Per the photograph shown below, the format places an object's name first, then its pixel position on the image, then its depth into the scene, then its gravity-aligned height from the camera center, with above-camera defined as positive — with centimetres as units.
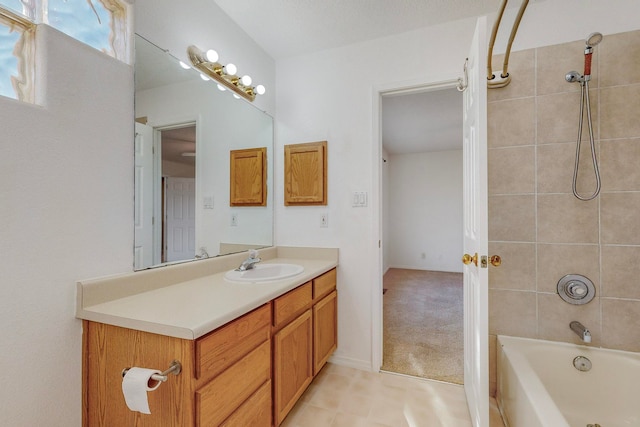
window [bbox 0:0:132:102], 91 +69
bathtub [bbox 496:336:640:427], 138 -87
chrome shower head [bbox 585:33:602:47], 135 +86
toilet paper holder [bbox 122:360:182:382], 85 -48
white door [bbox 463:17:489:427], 120 -7
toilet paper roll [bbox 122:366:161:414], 81 -50
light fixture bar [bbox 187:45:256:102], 157 +87
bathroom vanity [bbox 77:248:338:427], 89 -48
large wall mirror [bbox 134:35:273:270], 131 +29
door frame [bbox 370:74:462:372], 200 -5
